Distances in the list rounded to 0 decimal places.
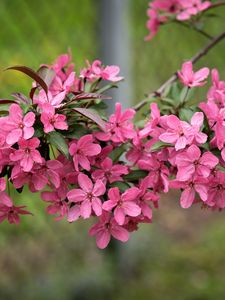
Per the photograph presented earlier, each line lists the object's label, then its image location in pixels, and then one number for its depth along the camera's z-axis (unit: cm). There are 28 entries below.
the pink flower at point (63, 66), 116
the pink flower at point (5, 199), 100
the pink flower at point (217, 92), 104
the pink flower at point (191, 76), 114
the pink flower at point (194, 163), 94
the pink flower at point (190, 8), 148
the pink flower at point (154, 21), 161
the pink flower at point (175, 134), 95
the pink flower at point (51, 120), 93
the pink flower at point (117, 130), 103
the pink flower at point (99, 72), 111
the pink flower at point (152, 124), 102
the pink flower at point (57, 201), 101
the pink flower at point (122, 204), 97
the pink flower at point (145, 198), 101
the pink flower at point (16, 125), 92
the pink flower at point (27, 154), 93
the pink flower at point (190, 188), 96
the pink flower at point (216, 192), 97
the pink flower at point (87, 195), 98
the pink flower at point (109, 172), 101
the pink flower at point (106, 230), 101
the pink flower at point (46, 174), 97
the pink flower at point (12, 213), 106
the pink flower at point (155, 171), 101
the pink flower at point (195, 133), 95
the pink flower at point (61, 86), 103
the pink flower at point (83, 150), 97
